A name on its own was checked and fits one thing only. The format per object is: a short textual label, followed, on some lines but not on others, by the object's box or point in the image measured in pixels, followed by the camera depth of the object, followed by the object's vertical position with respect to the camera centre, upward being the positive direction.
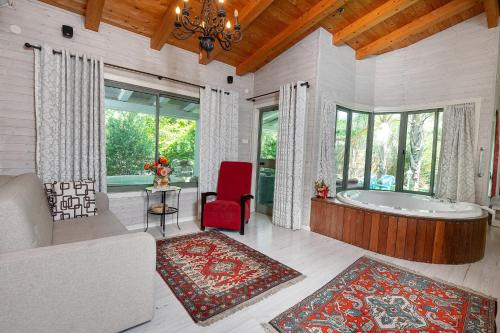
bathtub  2.59 -0.80
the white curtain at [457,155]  3.71 +0.16
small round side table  3.15 -0.76
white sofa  1.15 -0.69
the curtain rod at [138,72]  2.60 +1.18
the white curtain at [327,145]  3.70 +0.25
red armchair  3.34 -0.67
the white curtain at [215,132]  3.89 +0.44
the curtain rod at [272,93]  3.60 +1.17
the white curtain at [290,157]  3.65 +0.04
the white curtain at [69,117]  2.66 +0.42
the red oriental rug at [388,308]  1.61 -1.12
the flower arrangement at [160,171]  3.20 -0.22
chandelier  2.00 +1.13
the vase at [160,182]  3.24 -0.37
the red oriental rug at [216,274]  1.79 -1.11
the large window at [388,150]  4.21 +0.25
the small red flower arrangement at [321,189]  3.56 -0.44
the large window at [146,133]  3.33 +0.34
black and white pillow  2.38 -0.49
